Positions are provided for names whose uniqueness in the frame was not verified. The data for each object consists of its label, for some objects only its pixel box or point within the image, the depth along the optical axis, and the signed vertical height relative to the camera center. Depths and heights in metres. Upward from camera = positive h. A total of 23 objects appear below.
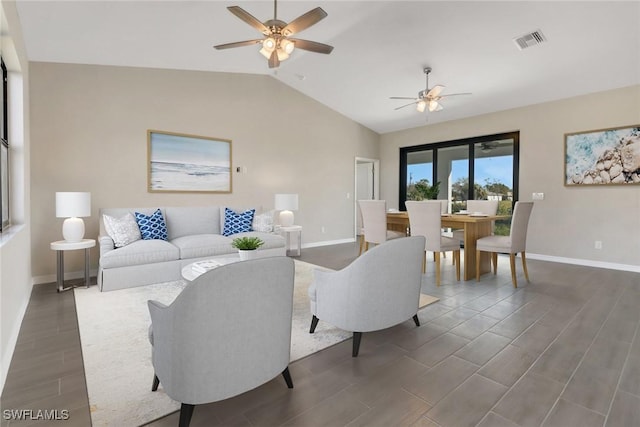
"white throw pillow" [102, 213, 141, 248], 3.74 -0.29
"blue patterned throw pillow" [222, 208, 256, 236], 4.77 -0.23
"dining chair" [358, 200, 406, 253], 4.49 -0.21
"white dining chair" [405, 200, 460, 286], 3.78 -0.24
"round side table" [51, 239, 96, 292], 3.40 -0.51
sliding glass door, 5.73 +0.80
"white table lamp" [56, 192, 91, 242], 3.46 -0.05
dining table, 3.94 -0.32
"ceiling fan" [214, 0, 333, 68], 2.67 +1.64
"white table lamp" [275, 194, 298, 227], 5.39 +0.09
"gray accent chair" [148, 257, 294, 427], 1.30 -0.56
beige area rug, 1.56 -1.00
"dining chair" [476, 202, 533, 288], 3.64 -0.41
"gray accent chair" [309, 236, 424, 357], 2.06 -0.58
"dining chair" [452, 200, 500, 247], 4.70 +0.02
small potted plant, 2.86 -0.36
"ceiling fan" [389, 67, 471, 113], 4.40 +1.58
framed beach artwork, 4.73 +0.72
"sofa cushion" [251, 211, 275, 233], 4.93 -0.25
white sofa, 3.49 -0.52
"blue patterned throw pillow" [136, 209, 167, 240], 4.03 -0.26
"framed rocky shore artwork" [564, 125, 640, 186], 4.44 +0.79
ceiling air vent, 3.69 +2.08
